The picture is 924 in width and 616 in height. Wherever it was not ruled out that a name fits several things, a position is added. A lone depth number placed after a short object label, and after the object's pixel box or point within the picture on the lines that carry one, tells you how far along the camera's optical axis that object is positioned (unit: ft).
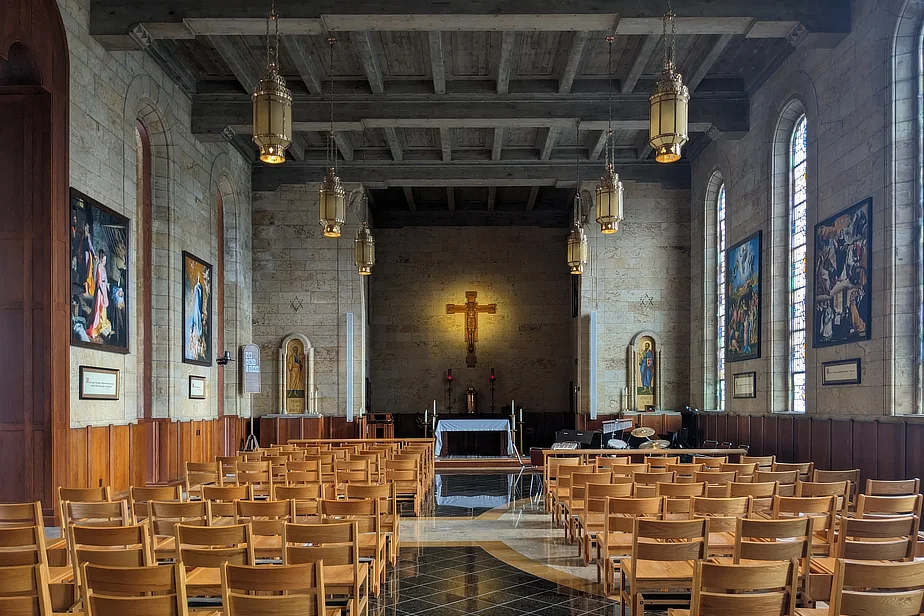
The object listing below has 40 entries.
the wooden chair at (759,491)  23.68
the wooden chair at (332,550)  16.72
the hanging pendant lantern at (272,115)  26.96
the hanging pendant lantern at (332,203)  37.76
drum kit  55.88
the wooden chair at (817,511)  20.45
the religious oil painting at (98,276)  37.11
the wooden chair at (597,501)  24.85
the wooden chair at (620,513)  21.48
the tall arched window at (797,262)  49.14
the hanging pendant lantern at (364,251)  52.06
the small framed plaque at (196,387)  53.16
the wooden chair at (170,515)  20.49
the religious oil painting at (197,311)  52.70
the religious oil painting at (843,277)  38.27
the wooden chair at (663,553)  17.60
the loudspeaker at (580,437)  58.08
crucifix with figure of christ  89.20
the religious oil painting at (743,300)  54.08
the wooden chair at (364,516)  20.66
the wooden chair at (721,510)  20.95
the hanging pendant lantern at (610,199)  35.99
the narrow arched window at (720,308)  64.59
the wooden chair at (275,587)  12.45
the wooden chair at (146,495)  23.30
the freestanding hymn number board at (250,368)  63.87
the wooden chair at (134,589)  12.40
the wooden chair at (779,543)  16.29
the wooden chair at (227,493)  23.48
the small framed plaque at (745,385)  54.08
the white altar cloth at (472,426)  70.59
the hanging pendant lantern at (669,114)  26.05
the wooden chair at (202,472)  32.15
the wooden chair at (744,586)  12.67
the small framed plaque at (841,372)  38.81
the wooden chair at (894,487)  26.09
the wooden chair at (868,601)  11.99
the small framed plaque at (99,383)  37.19
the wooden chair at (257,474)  30.30
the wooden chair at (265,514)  20.34
